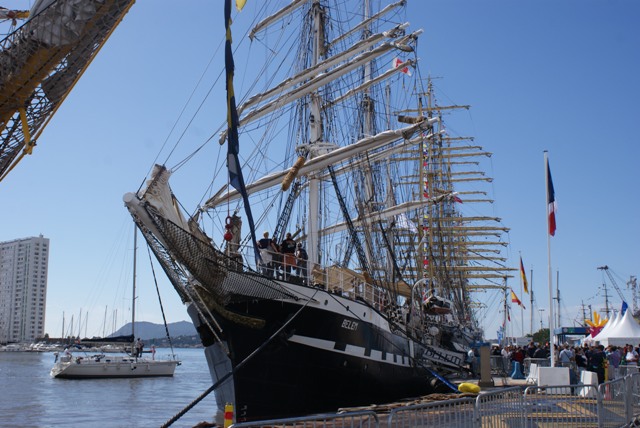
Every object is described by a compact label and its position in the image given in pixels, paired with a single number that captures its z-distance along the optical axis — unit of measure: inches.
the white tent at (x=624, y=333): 1175.2
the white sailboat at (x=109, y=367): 1881.2
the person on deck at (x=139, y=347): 2203.5
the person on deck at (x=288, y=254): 740.6
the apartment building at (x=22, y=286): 6624.0
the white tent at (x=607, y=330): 1204.5
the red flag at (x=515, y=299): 2087.8
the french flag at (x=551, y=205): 790.5
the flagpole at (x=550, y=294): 702.0
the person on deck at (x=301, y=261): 744.3
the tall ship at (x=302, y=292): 663.1
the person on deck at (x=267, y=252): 735.7
